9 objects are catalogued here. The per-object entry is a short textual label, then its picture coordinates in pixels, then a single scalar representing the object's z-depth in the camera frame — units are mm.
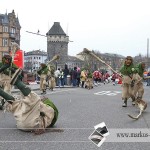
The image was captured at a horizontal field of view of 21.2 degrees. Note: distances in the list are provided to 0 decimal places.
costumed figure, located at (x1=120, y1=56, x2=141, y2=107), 14031
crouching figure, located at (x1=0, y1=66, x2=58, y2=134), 8328
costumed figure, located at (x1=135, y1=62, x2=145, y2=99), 14178
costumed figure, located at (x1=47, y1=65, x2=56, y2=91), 26297
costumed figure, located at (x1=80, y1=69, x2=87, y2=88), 32375
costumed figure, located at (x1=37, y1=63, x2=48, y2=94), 21945
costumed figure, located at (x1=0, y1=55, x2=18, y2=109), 12903
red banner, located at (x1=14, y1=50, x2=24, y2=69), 23016
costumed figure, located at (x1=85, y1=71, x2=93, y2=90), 30608
